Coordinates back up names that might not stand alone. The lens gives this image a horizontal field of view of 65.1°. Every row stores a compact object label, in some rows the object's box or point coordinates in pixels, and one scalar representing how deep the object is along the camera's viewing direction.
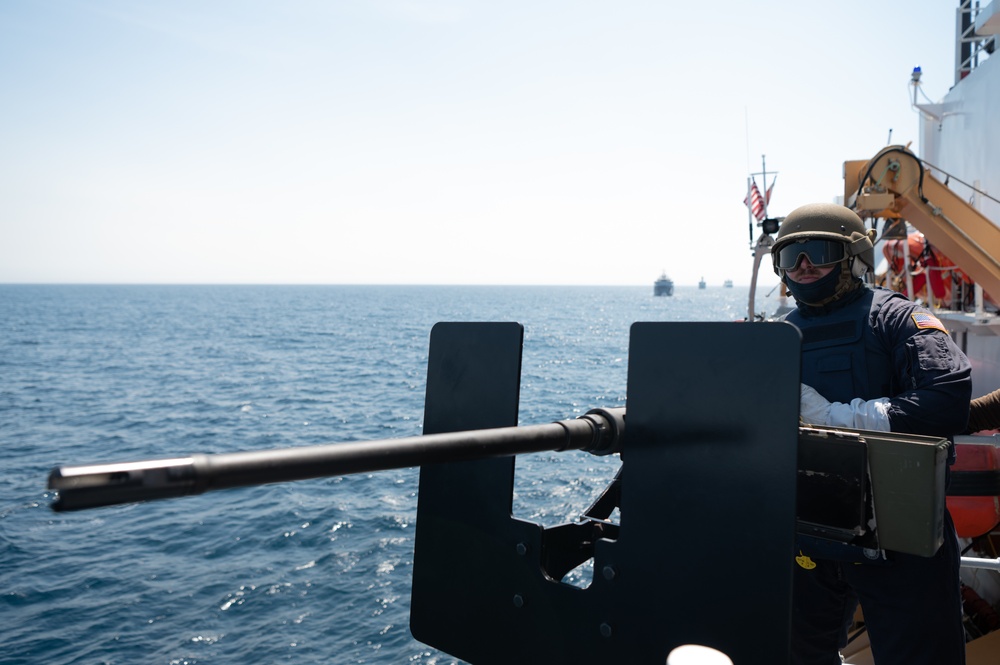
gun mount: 1.56
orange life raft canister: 5.11
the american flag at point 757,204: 13.50
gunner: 2.69
